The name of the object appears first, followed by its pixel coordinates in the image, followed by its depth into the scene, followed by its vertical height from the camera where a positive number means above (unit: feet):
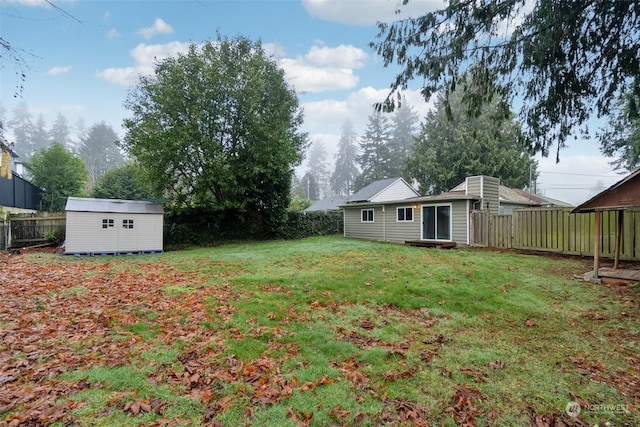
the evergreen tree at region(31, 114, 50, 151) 191.21 +50.35
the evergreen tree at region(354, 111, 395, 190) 138.72 +29.06
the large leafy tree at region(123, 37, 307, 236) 48.52 +14.98
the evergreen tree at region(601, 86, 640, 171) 43.97 +12.38
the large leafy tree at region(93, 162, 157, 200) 82.33 +7.82
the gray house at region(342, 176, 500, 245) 44.83 -0.27
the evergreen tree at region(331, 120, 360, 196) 192.24 +32.74
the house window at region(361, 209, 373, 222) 59.06 -0.26
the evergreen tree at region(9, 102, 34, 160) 187.21 +52.53
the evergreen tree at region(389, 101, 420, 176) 160.59 +48.36
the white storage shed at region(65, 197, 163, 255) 40.63 -1.70
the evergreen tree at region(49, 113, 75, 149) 194.82 +54.68
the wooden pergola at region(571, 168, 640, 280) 18.39 +0.84
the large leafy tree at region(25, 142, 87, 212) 70.85 +9.35
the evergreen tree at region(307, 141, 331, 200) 234.58 +36.71
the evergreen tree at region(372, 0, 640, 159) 14.71 +8.41
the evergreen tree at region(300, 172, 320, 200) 194.83 +18.24
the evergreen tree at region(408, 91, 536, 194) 88.99 +17.59
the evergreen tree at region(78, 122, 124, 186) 169.07 +37.13
